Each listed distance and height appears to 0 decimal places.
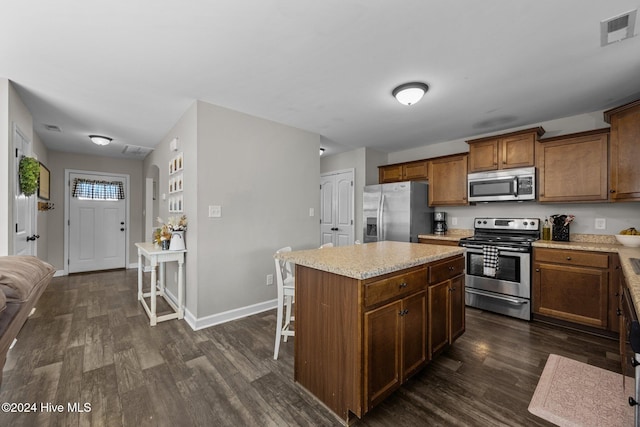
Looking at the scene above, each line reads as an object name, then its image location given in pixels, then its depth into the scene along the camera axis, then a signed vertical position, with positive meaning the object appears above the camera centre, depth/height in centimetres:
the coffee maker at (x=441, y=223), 441 -15
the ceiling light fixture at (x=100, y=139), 421 +113
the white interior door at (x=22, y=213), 268 -2
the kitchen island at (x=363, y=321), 150 -67
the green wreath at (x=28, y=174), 284 +39
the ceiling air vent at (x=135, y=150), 497 +117
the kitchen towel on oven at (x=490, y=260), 325 -55
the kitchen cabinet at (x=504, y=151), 336 +82
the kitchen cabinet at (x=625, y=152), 261 +61
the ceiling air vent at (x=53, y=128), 376 +117
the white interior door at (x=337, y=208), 517 +10
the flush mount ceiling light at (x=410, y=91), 253 +114
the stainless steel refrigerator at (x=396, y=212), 414 +2
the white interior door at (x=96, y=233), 541 -43
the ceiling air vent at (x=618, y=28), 169 +121
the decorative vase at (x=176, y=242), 309 -34
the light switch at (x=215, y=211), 301 +2
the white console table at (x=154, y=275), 293 -70
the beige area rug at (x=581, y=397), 163 -121
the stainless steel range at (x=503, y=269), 309 -65
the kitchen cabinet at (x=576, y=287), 264 -75
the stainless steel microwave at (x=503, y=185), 338 +38
